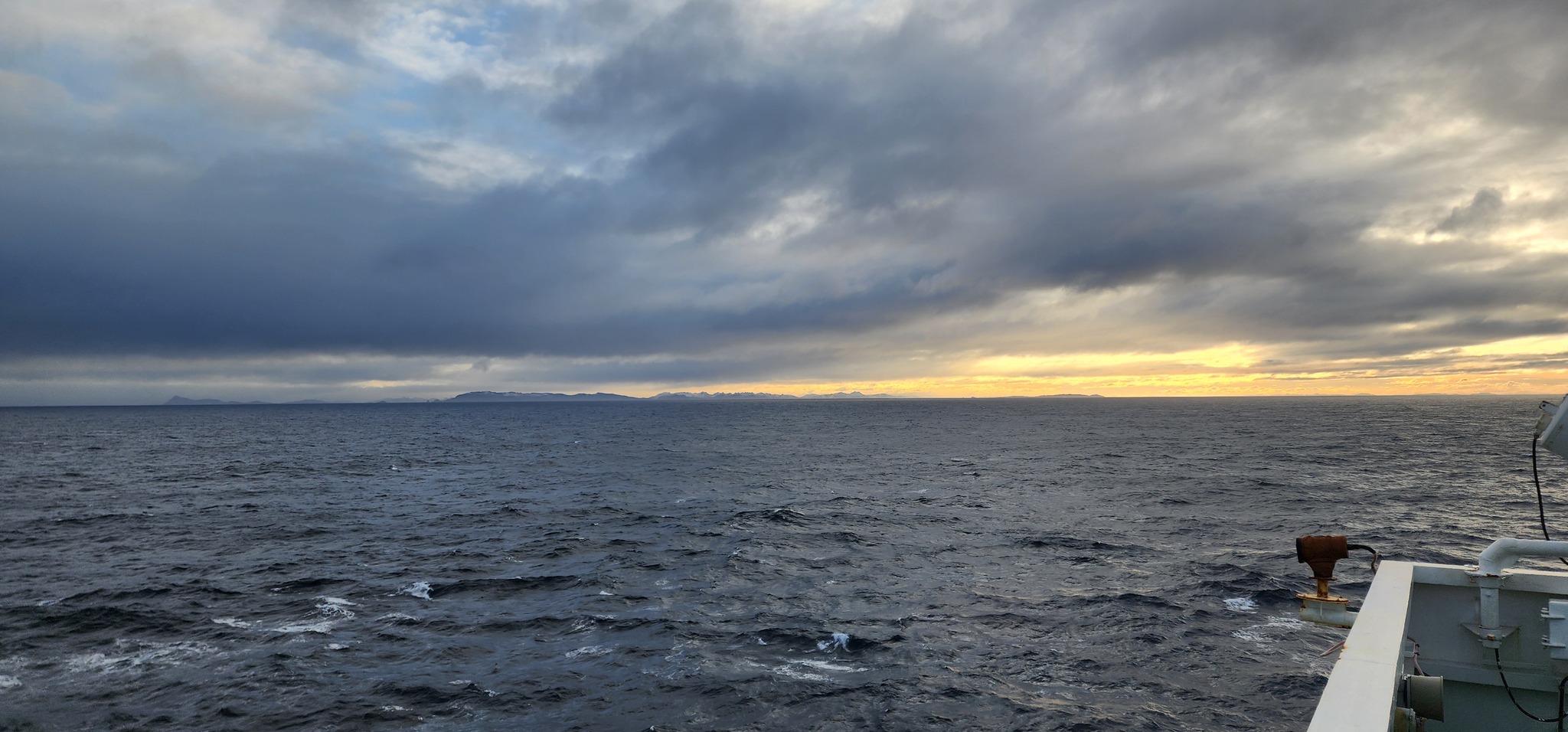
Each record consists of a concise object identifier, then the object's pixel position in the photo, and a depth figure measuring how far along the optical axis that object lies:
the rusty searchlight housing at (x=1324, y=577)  9.37
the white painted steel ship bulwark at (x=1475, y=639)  9.96
